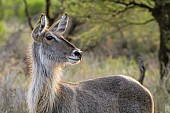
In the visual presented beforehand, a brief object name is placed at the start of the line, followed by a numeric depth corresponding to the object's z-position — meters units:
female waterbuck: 14.39
